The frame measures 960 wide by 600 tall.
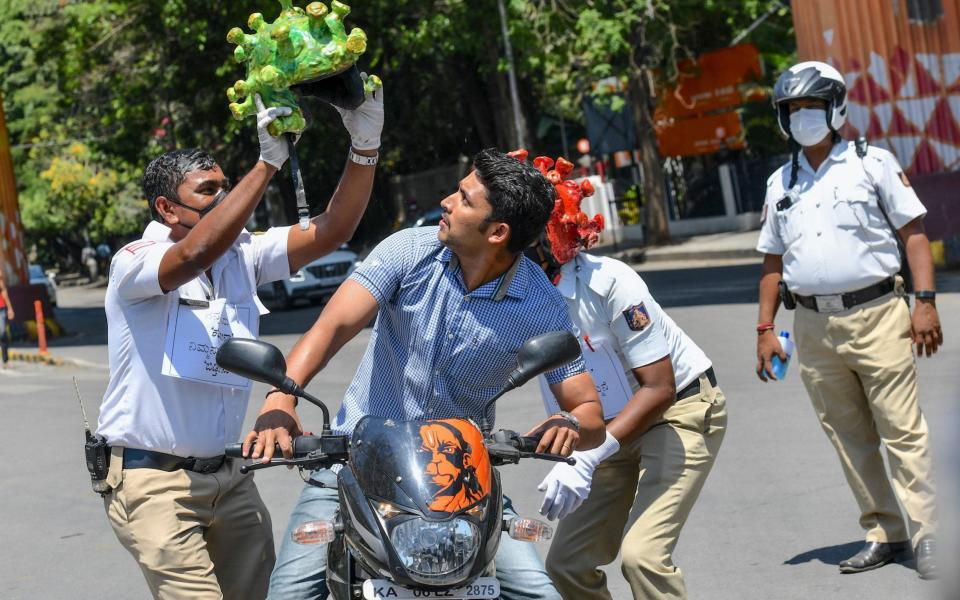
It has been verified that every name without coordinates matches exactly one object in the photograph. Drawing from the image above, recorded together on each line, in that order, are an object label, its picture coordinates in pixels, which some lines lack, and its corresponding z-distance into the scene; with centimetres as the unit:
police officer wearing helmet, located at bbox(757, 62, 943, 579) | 643
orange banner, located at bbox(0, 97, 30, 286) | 2650
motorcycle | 331
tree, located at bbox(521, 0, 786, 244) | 2891
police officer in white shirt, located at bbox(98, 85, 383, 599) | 442
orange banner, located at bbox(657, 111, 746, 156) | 3344
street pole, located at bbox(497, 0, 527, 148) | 3123
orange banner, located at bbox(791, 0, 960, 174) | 1953
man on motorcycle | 410
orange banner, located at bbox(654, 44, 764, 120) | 3269
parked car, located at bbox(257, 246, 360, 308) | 2858
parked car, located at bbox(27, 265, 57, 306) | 4035
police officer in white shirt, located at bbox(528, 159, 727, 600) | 483
